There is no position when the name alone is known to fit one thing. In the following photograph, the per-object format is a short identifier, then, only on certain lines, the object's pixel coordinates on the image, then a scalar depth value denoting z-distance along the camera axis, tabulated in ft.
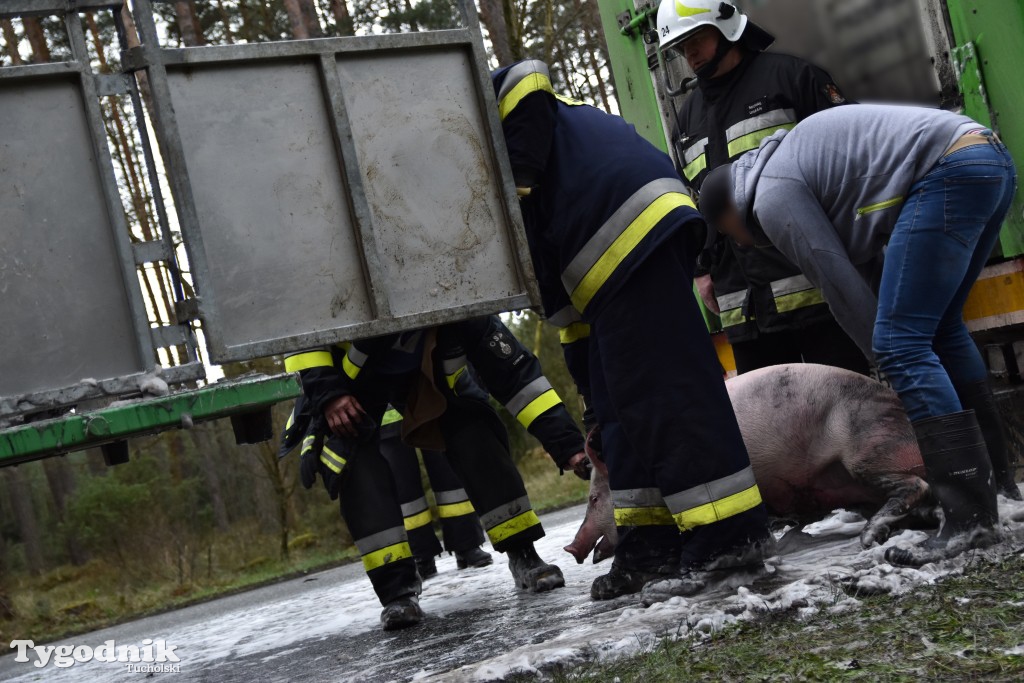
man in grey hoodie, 11.20
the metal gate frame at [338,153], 10.61
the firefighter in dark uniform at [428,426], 15.84
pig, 13.23
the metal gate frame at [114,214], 10.46
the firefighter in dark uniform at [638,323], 11.95
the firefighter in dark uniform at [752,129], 15.85
